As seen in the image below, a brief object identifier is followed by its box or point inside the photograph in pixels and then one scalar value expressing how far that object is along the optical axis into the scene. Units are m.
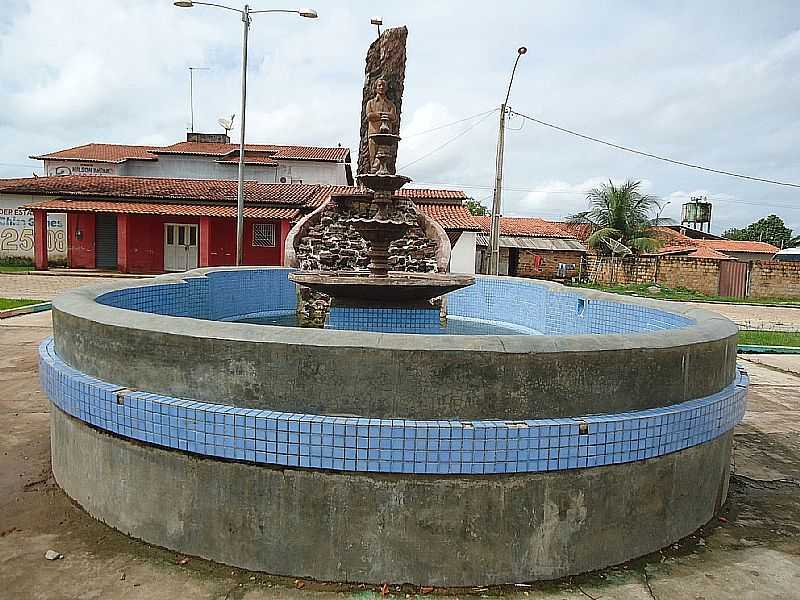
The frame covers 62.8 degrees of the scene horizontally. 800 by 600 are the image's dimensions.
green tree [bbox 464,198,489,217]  65.50
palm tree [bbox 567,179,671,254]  35.94
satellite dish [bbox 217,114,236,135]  38.34
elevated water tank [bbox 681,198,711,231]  56.19
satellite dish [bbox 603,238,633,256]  34.72
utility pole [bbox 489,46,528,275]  18.44
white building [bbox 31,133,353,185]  32.56
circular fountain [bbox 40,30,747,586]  3.29
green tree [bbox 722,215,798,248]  68.60
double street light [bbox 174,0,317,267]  19.06
